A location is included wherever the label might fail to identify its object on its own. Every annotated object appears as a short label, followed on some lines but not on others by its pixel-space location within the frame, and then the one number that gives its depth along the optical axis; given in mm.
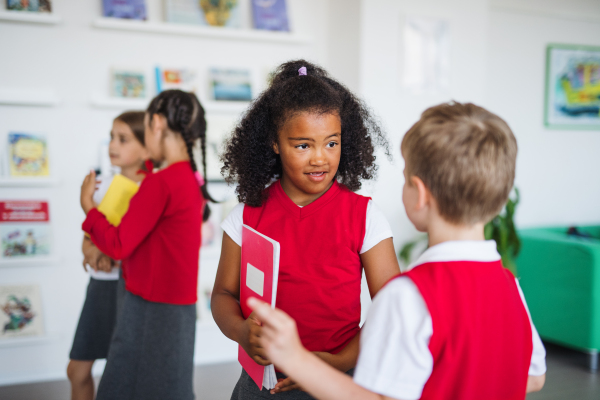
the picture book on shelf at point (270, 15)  2949
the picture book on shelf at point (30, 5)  2529
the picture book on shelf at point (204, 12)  2795
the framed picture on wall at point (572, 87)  3758
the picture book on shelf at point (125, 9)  2670
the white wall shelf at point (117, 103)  2666
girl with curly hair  1009
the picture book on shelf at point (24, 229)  2609
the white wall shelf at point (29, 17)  2493
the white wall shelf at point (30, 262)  2578
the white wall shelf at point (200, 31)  2679
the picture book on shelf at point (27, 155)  2576
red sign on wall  2604
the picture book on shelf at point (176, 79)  2799
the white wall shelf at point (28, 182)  2531
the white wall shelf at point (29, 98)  2535
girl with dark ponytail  1517
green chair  2734
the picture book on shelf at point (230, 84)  2918
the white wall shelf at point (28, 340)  2594
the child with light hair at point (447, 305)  678
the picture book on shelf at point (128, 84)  2727
